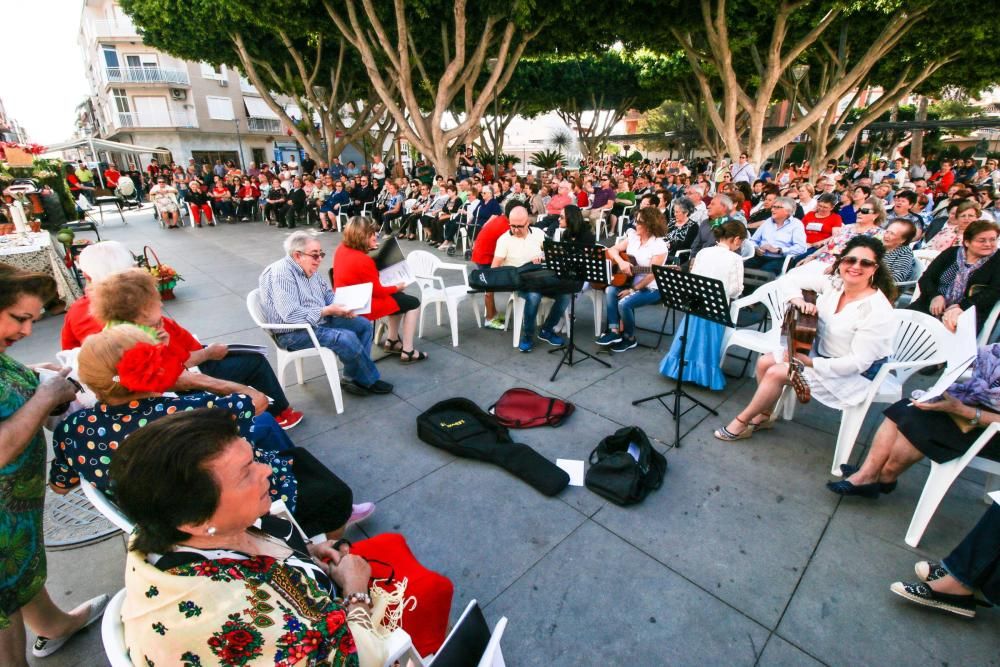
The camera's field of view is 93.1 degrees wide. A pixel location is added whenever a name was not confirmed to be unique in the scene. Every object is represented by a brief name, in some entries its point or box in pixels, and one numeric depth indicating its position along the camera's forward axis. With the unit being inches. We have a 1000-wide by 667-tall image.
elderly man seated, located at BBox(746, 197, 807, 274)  235.5
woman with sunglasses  116.1
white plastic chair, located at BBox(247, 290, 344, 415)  143.9
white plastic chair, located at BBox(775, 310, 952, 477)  115.6
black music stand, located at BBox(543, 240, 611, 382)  157.6
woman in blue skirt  158.1
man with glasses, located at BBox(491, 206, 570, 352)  197.3
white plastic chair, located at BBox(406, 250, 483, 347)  199.2
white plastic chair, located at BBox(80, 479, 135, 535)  68.0
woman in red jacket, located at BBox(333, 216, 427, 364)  165.0
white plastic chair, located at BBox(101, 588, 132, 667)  44.3
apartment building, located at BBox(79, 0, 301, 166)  1306.6
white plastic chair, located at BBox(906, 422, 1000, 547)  91.7
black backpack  110.7
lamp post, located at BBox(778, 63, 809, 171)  575.6
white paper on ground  118.3
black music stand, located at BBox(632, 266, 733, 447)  123.4
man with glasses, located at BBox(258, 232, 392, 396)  143.7
